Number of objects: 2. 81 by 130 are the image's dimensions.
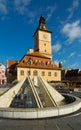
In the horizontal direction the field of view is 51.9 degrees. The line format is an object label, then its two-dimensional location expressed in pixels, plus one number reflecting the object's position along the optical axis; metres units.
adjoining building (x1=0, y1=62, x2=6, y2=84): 35.62
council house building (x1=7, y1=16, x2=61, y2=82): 28.80
